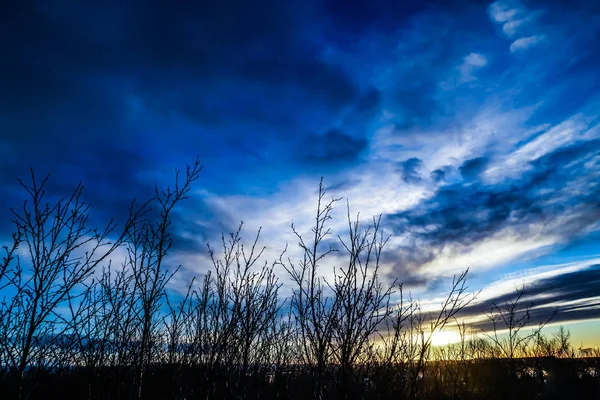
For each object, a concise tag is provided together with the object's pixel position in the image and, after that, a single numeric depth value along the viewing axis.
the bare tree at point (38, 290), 3.82
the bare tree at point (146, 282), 5.41
